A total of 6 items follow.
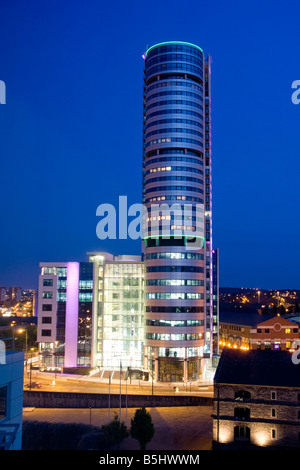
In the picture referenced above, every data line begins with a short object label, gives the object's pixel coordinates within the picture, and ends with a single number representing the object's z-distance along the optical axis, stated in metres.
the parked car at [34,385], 77.74
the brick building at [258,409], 48.59
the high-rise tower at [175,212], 89.94
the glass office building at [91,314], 93.62
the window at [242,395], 50.23
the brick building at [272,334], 110.00
